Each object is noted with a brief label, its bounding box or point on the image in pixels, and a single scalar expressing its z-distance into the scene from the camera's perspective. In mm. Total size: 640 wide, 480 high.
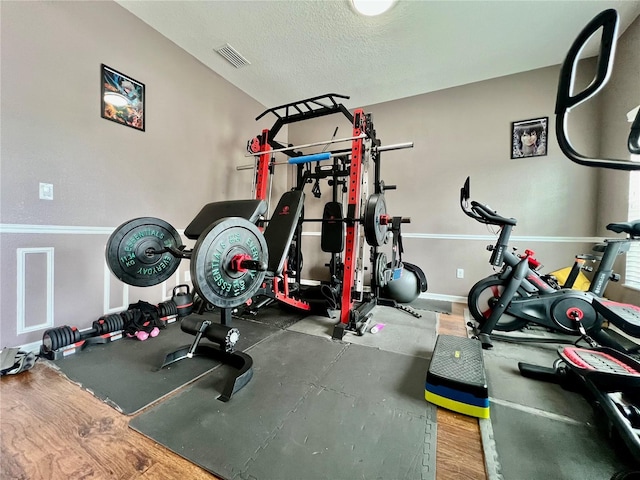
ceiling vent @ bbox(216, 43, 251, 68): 2904
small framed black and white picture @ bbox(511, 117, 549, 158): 3156
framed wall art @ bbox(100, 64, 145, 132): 2309
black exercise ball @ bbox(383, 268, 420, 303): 3219
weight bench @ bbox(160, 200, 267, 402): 1492
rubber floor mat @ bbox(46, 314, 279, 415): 1399
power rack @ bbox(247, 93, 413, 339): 2348
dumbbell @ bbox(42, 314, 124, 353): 1805
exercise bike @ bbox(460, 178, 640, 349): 2078
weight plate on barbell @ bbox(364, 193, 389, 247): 2234
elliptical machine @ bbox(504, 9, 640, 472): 669
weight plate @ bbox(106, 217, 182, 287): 1625
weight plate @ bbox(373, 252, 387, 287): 2652
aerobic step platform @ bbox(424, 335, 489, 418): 1255
